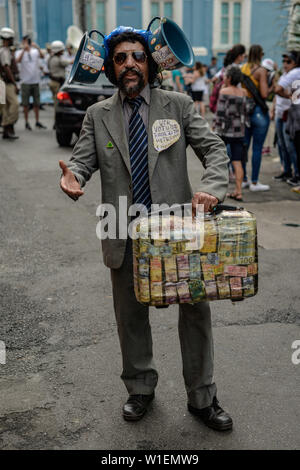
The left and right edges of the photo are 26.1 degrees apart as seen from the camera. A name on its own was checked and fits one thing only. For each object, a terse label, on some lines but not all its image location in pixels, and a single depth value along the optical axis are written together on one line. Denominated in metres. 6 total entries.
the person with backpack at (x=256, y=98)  9.14
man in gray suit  3.43
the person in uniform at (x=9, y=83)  13.23
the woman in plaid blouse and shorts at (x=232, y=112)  8.55
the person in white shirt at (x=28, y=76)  15.85
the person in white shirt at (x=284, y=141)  10.02
